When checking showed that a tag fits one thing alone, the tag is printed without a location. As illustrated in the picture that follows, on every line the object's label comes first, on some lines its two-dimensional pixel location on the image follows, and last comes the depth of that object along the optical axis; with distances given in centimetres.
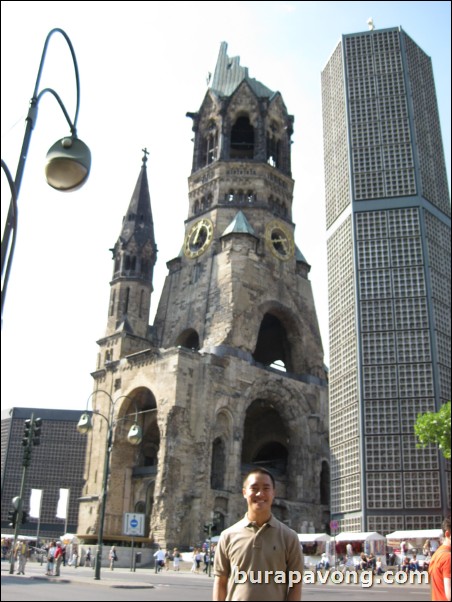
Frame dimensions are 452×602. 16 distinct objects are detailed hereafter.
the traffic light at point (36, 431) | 2425
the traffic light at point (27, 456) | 2450
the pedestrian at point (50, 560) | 2397
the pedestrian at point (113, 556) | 3562
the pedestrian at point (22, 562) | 2514
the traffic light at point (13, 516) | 2403
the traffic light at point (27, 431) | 2400
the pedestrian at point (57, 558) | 2371
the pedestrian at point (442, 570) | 707
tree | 2814
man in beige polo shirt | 470
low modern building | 6619
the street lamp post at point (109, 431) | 2741
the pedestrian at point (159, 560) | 3239
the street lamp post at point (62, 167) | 821
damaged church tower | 4209
